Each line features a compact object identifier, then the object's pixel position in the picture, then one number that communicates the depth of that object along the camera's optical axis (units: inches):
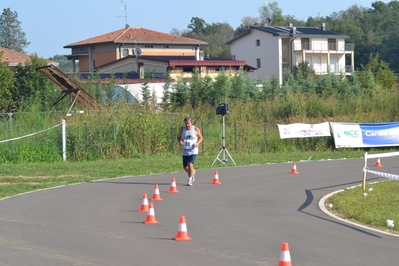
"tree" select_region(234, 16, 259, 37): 5526.6
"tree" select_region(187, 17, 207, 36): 6501.0
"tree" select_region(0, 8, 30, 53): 4808.1
